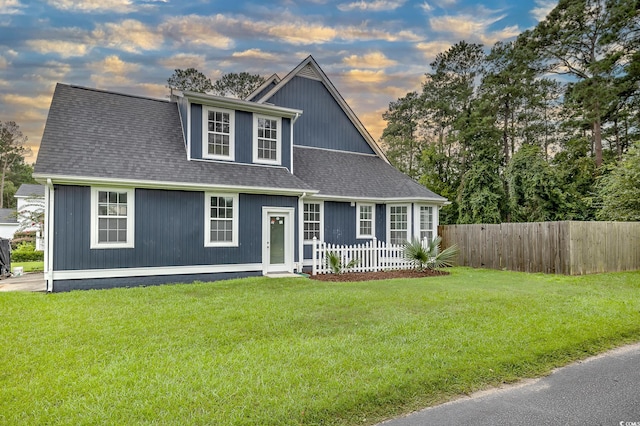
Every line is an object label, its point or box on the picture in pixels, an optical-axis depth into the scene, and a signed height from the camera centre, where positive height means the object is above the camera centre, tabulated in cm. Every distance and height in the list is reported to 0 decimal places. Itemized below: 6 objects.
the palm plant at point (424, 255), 1309 -110
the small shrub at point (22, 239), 2496 -96
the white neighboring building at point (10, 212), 3503 +100
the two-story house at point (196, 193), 976 +107
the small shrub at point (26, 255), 2200 -187
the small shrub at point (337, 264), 1255 -137
